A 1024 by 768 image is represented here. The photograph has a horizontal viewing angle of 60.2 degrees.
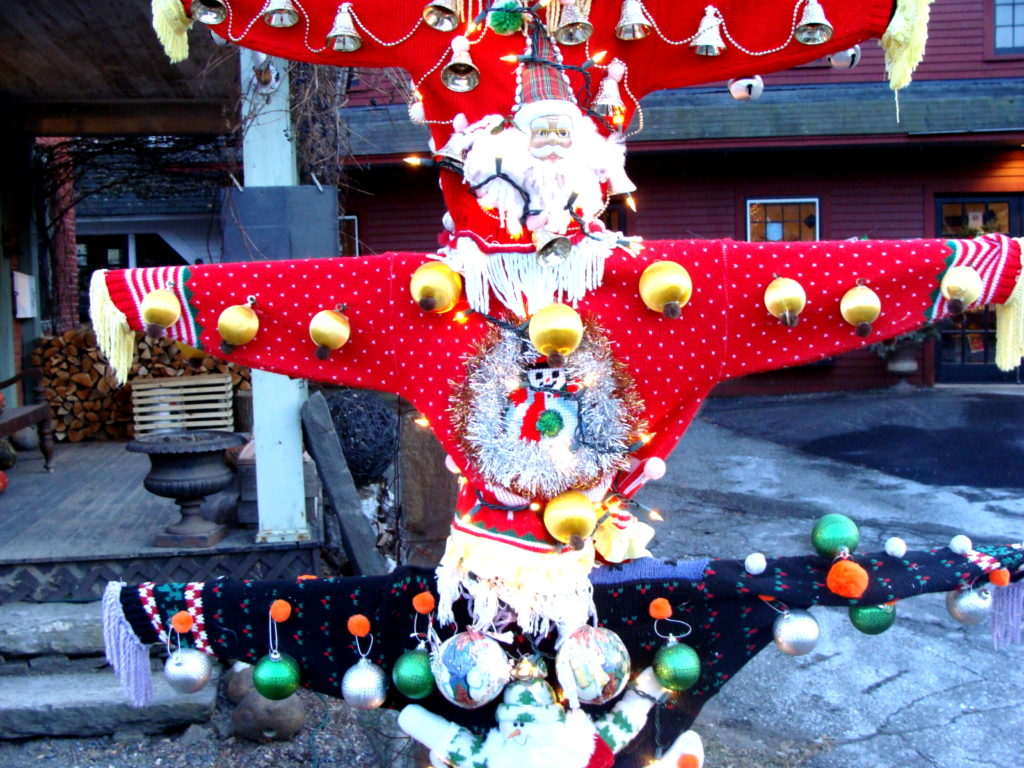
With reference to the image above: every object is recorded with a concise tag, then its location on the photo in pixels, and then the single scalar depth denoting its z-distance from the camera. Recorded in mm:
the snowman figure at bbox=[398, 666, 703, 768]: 2033
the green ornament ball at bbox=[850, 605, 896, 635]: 2086
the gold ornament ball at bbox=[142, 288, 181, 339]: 1946
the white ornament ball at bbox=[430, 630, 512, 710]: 1989
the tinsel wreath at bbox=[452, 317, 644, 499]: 2018
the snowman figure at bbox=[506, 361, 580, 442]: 2049
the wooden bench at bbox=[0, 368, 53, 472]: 5504
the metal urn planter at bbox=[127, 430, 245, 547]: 3863
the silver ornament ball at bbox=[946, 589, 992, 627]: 2088
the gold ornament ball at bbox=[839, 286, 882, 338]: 1935
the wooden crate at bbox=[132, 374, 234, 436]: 7402
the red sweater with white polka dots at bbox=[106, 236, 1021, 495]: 2020
